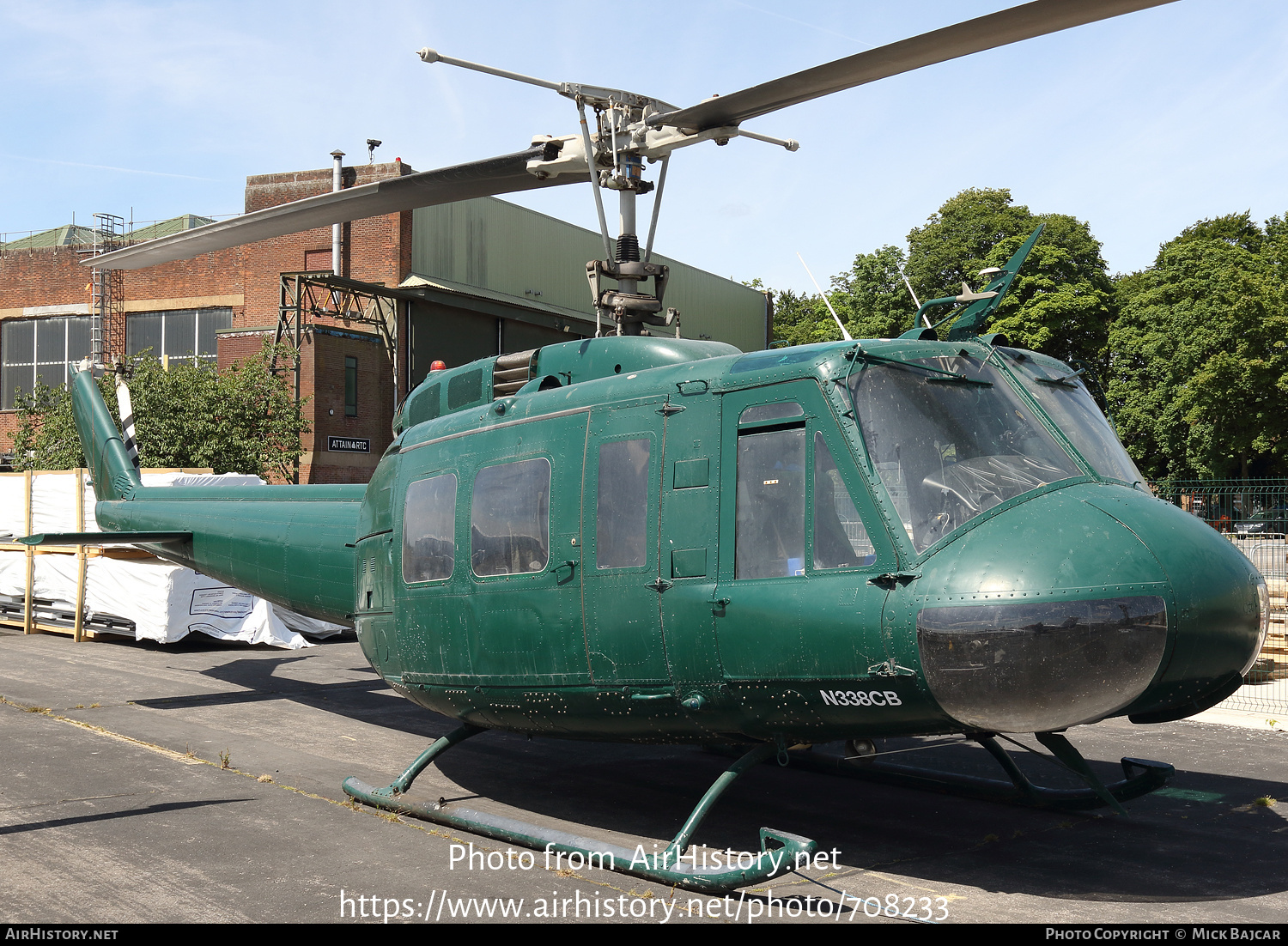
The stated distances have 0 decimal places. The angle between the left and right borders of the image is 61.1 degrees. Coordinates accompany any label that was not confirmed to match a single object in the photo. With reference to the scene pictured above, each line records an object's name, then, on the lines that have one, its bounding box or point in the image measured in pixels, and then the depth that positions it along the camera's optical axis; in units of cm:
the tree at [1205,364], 4141
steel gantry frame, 2762
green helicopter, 514
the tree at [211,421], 2573
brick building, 2945
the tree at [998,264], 4812
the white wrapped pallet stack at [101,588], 1667
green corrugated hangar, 3038
